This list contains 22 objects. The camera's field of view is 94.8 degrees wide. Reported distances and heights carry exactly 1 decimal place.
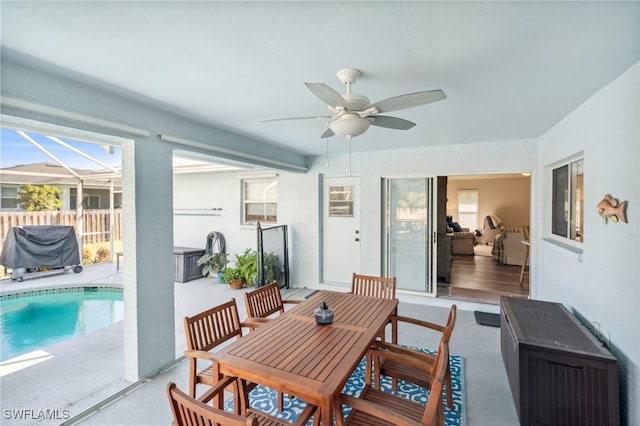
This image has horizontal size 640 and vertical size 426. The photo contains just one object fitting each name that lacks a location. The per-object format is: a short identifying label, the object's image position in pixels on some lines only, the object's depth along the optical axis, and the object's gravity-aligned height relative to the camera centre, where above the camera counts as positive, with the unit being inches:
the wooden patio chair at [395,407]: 51.9 -39.1
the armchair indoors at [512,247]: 279.8 -35.9
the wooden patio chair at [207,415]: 43.3 -32.2
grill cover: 250.5 -32.1
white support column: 104.1 -16.5
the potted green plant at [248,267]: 229.1 -44.4
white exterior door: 217.7 -14.0
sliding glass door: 194.1 -15.4
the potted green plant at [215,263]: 262.2 -47.0
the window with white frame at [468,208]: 411.5 +2.8
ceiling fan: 67.9 +26.3
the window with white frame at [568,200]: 118.3 +4.2
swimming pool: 161.6 -69.9
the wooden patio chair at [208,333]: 75.1 -35.4
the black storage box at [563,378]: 74.0 -44.4
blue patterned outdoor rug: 89.2 -61.8
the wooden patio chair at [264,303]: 95.3 -34.1
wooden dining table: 58.3 -34.3
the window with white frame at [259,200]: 254.2 +9.1
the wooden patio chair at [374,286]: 121.0 -32.3
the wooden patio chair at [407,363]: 74.5 -40.2
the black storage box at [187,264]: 252.5 -46.5
